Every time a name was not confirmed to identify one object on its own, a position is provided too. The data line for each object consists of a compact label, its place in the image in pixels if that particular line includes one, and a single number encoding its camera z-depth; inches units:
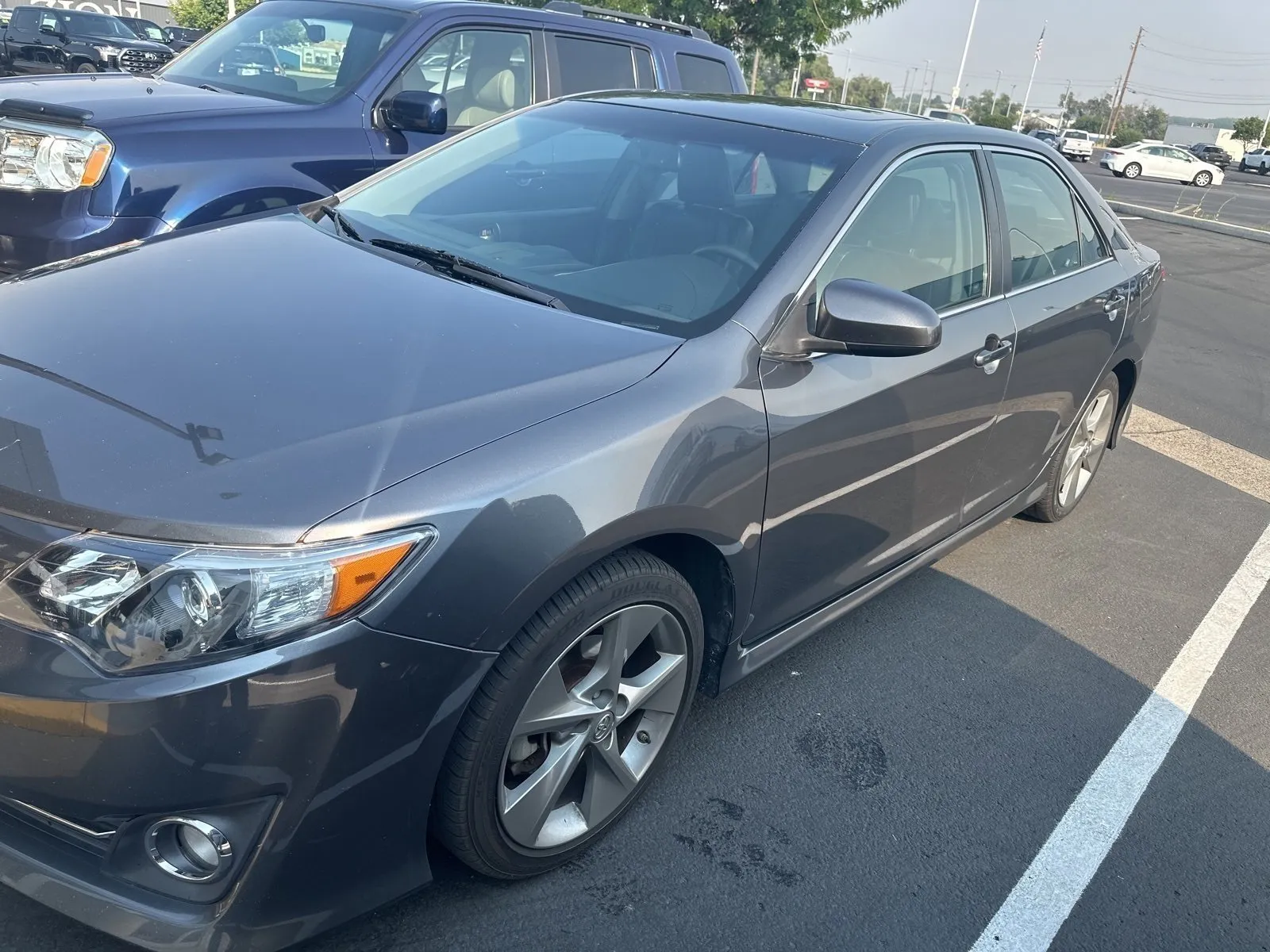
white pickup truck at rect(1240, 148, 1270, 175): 2070.6
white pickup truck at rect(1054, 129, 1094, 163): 2131.4
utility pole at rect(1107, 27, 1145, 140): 3208.7
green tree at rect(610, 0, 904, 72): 829.2
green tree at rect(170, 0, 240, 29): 1434.5
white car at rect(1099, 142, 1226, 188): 1551.4
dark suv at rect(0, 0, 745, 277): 167.3
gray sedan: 68.6
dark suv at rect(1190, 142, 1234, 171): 2041.1
